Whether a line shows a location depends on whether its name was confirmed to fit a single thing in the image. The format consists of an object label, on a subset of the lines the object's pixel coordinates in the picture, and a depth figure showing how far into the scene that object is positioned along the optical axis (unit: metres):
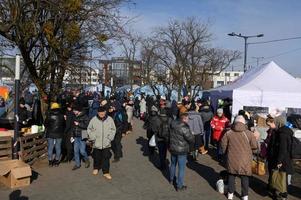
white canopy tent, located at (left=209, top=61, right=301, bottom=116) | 11.61
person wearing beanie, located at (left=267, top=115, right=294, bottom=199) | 5.99
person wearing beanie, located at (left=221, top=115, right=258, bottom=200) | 5.84
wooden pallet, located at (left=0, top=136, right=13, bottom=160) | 7.71
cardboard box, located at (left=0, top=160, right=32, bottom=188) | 6.56
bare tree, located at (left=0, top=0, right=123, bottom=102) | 8.34
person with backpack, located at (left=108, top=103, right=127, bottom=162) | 9.10
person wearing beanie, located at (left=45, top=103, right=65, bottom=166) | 8.27
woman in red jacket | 9.54
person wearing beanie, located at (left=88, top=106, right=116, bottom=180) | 7.31
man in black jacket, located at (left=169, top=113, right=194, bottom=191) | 6.54
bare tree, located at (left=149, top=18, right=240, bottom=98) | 28.80
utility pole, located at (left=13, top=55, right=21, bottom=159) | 7.37
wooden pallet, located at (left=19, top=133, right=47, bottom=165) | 8.04
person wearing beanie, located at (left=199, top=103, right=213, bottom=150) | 10.53
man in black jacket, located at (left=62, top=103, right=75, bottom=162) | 8.30
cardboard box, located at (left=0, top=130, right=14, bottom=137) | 8.40
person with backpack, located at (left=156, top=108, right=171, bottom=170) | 8.08
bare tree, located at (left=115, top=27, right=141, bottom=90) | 30.90
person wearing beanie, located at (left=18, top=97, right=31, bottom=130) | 10.58
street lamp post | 24.81
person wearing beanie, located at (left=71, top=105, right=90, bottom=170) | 8.14
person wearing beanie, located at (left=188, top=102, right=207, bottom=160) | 9.09
